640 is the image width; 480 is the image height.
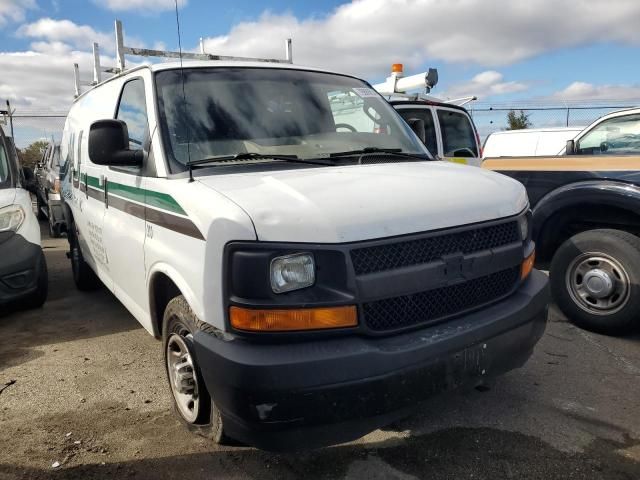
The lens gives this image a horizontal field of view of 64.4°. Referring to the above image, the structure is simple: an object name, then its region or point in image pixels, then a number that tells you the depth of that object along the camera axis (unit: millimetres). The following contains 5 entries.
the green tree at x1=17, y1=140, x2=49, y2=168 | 29961
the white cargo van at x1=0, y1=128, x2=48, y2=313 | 4906
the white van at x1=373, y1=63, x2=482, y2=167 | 7516
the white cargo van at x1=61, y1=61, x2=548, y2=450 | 2043
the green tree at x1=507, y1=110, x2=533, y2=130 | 22906
